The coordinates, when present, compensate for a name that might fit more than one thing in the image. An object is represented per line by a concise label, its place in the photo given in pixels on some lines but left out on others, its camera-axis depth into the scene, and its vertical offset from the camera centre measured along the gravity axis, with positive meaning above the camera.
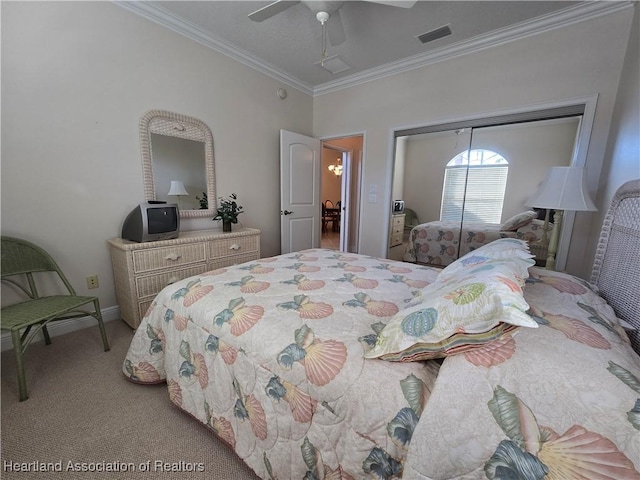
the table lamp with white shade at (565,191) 1.77 +0.03
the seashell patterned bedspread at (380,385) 0.56 -0.53
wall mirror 2.39 +0.27
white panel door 3.46 +0.00
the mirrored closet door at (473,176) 2.52 +0.20
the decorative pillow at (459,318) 0.68 -0.34
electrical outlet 2.20 -0.79
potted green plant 2.83 -0.25
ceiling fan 1.66 +1.23
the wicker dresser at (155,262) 2.04 -0.63
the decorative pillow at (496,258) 0.97 -0.26
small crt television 2.09 -0.28
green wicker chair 1.43 -0.75
